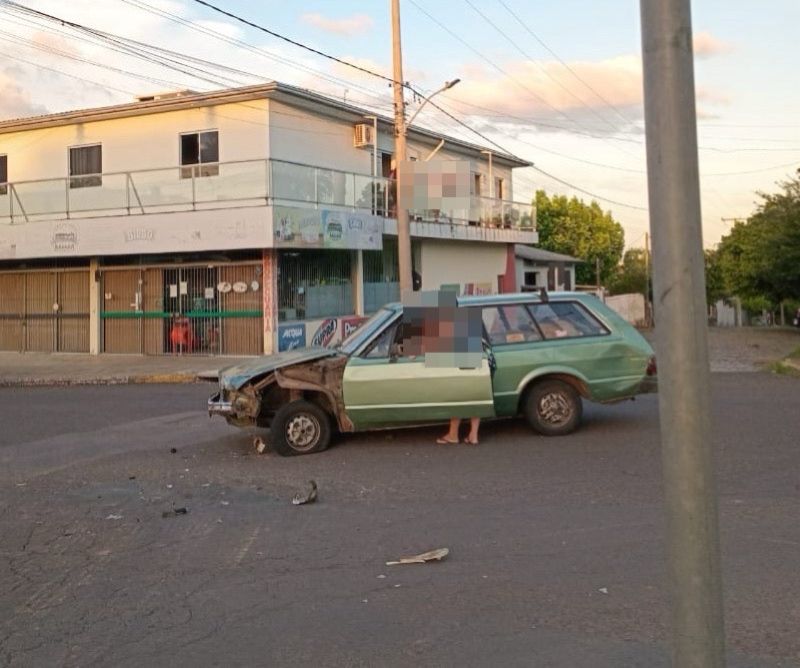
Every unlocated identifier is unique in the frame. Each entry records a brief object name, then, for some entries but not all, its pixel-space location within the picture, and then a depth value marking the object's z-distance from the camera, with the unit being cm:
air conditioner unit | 2750
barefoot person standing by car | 987
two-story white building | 2283
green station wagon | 974
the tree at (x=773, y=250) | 3072
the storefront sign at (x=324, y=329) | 2412
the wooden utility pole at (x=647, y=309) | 4705
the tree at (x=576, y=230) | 6400
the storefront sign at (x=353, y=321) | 2224
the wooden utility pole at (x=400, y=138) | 2094
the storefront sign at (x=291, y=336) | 2312
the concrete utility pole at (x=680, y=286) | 219
